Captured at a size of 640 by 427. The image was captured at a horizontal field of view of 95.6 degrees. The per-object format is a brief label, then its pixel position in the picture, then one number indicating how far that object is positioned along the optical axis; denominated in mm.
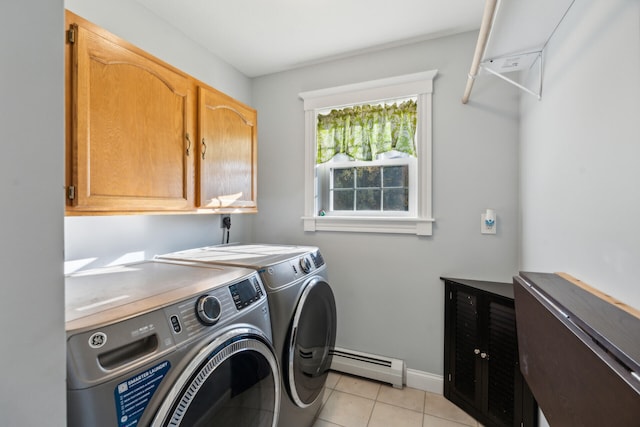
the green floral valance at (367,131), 2100
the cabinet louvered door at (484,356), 1545
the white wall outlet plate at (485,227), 1863
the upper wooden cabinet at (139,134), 1026
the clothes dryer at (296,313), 1279
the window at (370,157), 2053
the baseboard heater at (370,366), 2055
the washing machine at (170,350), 641
